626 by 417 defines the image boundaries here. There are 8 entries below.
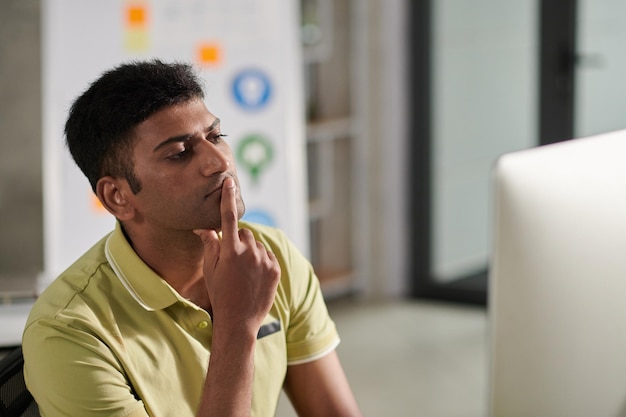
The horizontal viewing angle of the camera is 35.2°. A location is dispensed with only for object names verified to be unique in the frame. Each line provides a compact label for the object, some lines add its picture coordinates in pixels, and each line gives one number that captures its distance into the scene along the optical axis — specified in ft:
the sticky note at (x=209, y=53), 11.93
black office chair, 4.12
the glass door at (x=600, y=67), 12.85
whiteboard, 10.96
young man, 4.31
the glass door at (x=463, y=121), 13.82
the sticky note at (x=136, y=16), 11.43
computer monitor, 3.26
